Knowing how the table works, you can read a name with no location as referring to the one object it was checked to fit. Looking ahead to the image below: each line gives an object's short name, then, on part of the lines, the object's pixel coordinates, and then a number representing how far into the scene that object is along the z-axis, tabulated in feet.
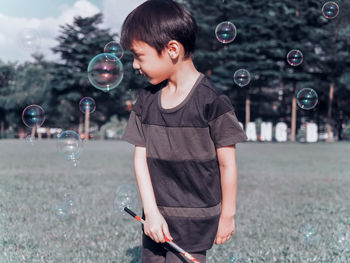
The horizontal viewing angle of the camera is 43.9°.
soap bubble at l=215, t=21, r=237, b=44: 15.37
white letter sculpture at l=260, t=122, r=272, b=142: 94.38
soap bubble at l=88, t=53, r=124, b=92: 12.92
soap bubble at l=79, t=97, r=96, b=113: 17.25
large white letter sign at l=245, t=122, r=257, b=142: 93.78
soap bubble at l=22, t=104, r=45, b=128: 17.99
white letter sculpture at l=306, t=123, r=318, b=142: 92.09
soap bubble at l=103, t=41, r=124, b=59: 14.26
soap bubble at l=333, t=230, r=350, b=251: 12.46
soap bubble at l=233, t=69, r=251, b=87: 14.17
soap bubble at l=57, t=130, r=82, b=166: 16.46
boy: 6.57
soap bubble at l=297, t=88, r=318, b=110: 16.35
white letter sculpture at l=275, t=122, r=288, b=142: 93.76
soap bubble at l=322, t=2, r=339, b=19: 16.68
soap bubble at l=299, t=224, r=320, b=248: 13.21
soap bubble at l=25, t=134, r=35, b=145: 19.29
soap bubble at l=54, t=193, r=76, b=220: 15.55
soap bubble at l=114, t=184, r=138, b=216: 13.27
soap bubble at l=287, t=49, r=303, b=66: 16.21
